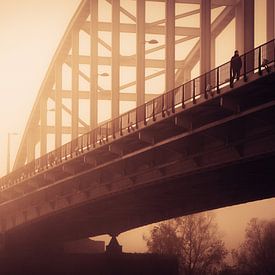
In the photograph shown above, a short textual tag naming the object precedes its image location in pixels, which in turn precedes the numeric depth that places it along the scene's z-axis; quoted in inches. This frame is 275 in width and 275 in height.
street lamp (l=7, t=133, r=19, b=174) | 4365.7
